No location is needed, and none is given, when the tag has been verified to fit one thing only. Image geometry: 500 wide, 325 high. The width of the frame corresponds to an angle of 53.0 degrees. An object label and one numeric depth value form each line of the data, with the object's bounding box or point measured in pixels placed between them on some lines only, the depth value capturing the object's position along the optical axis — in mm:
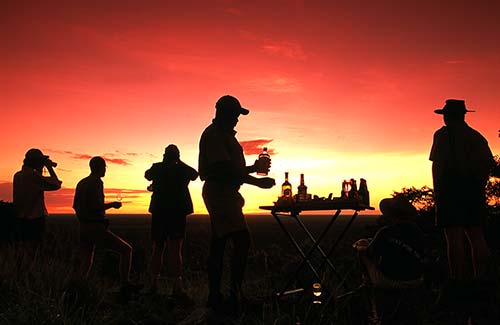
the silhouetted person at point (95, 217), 6695
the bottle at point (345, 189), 6055
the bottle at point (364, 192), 6064
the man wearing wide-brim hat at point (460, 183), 5535
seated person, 4301
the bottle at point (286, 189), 6164
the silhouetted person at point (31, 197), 6918
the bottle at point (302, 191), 5926
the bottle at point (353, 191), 5947
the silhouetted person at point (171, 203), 7008
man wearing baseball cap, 4871
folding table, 5527
